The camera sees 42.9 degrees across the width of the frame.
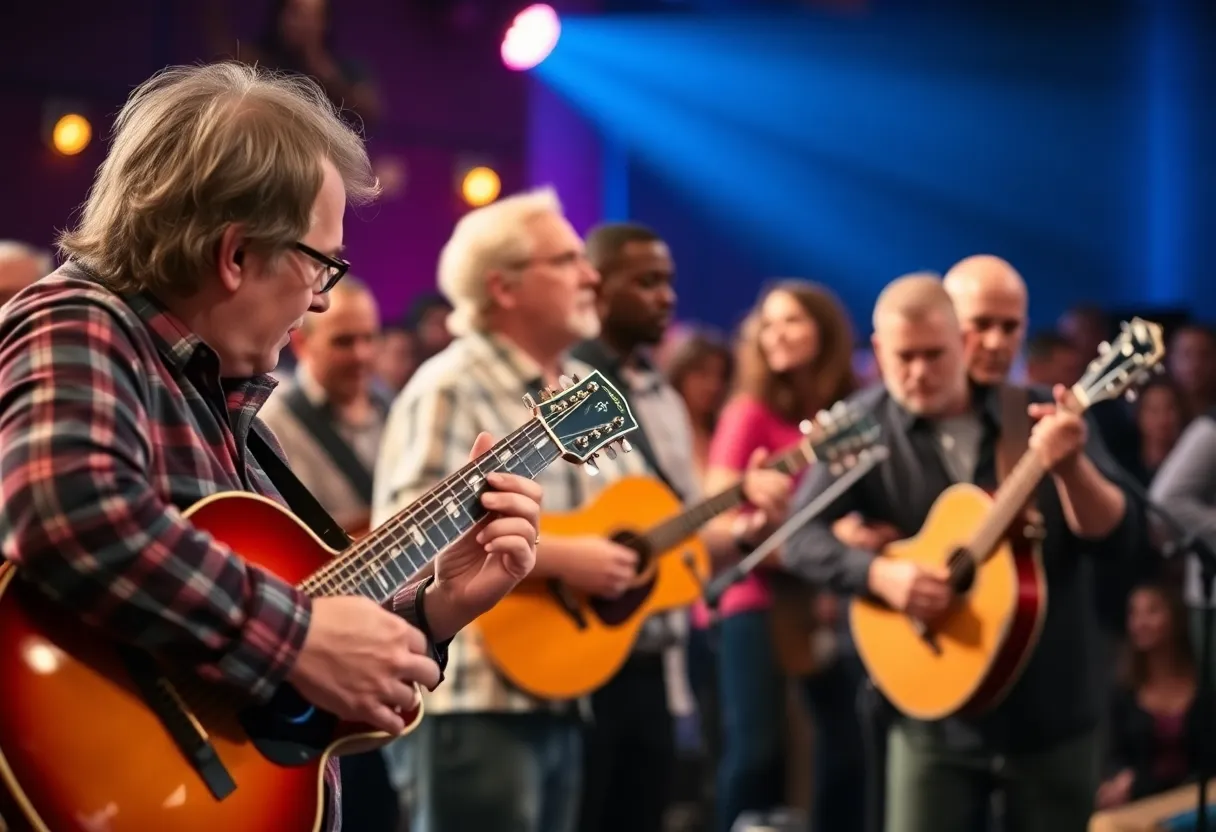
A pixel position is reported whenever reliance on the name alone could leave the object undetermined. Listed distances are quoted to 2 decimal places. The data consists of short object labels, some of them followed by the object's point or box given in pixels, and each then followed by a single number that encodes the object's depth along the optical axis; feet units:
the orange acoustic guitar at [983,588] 12.12
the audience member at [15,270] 16.49
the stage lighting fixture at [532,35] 30.40
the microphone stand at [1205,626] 11.74
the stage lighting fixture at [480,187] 33.60
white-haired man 12.87
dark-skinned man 14.70
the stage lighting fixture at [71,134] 26.96
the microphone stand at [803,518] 13.82
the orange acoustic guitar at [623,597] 13.20
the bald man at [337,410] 16.83
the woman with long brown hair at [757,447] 19.04
